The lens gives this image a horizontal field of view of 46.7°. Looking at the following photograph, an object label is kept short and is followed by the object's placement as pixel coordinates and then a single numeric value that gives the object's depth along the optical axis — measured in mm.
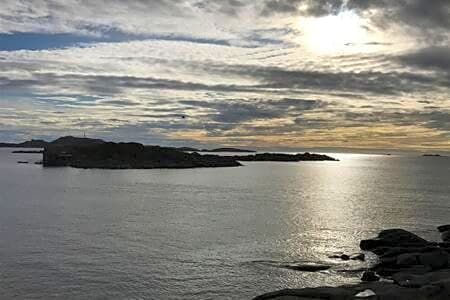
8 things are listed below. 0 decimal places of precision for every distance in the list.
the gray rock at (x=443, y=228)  57659
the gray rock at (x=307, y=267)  38375
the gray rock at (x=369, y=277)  34594
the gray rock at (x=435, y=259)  37500
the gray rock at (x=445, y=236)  51225
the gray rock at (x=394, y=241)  45588
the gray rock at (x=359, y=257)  42250
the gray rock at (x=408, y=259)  38697
